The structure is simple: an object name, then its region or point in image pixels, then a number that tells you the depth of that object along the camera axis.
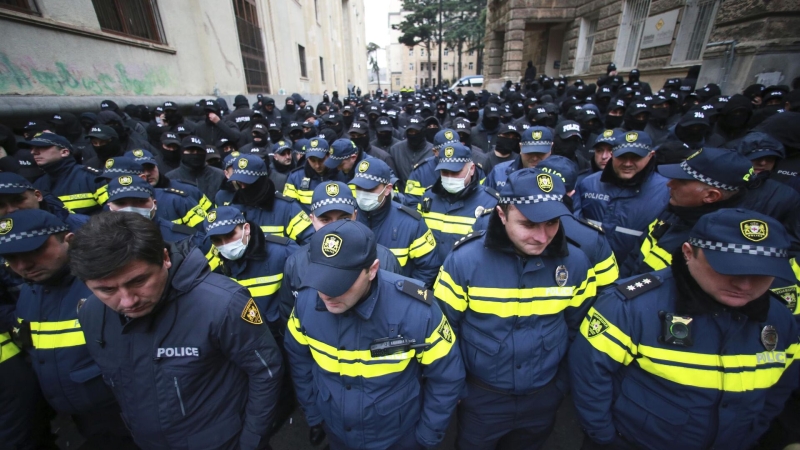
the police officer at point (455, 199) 3.28
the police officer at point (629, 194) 2.99
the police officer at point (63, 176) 4.00
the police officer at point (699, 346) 1.49
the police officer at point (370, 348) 1.65
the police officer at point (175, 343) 1.54
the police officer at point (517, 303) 1.91
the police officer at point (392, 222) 3.11
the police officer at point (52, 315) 1.97
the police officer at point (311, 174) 4.44
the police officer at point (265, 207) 3.37
